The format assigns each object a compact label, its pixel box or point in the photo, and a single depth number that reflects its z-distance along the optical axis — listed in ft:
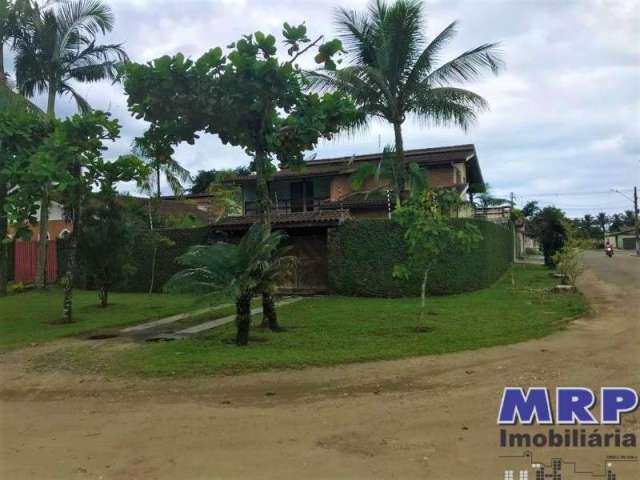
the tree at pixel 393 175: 61.21
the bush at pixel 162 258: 65.10
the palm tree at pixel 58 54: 67.92
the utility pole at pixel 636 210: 173.64
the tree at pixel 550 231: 91.91
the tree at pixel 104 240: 47.73
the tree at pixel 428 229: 32.89
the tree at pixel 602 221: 357.61
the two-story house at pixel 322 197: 60.59
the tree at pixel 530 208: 182.70
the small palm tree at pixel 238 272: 29.35
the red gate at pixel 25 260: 78.64
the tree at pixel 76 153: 37.45
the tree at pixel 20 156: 38.52
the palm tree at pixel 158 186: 65.53
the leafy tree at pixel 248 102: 33.42
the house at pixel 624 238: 261.03
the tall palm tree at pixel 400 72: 59.21
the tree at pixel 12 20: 64.59
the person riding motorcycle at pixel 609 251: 146.98
